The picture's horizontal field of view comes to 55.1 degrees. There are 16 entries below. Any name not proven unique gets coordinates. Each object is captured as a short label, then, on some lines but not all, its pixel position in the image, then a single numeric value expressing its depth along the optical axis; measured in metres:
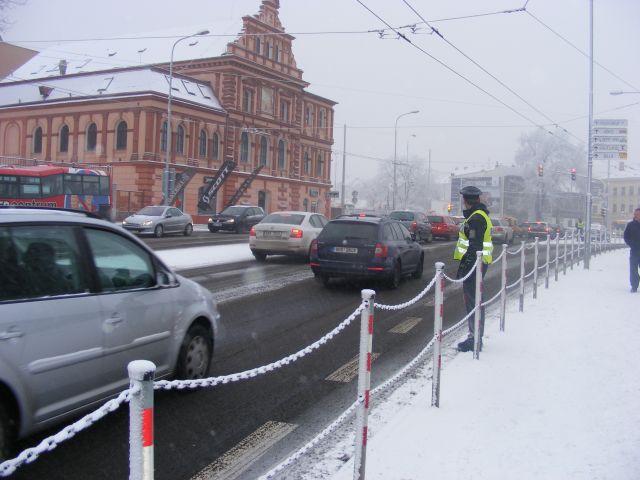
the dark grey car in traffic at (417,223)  29.49
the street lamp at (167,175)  34.91
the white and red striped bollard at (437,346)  5.23
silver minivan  3.62
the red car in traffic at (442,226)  34.00
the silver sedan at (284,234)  17.52
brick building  43.97
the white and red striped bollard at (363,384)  3.54
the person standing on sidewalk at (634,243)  13.51
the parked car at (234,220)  34.19
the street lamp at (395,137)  55.42
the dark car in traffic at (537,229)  47.06
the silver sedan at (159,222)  28.08
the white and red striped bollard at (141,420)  2.05
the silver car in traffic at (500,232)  33.91
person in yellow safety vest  7.39
